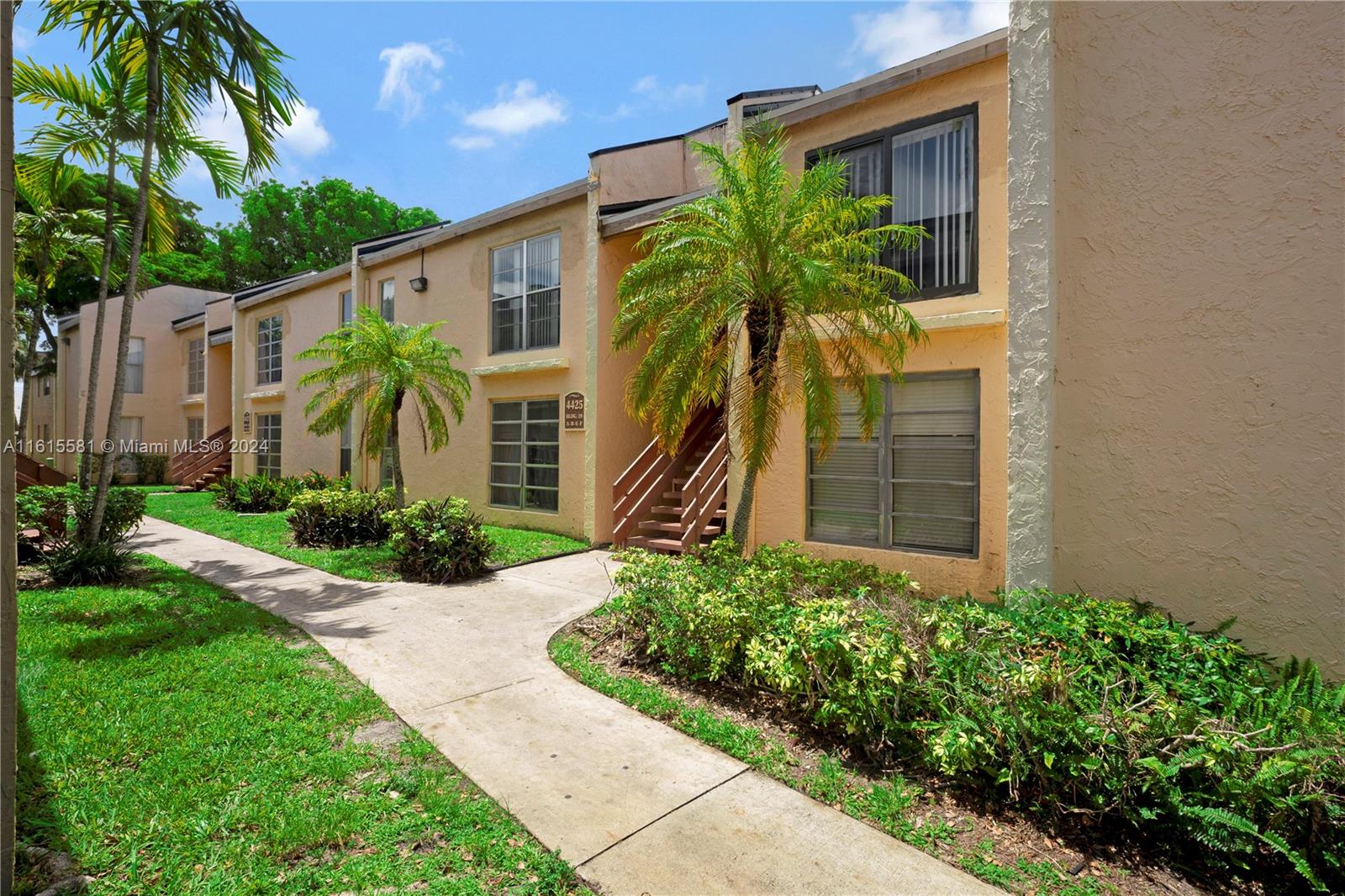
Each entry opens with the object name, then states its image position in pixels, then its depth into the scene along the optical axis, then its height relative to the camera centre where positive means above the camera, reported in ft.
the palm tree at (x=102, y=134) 27.76 +14.47
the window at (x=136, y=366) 80.33 +10.18
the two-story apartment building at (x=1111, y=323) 16.43 +3.67
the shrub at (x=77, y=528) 26.48 -3.59
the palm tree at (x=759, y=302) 19.79 +4.65
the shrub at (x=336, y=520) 36.68 -4.26
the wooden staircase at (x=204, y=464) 68.39 -1.83
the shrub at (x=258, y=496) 50.88 -3.91
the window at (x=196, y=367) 80.79 +10.22
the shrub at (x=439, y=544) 28.78 -4.44
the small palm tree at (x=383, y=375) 33.30 +3.91
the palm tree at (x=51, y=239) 39.86 +13.23
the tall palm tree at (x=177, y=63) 25.43 +16.36
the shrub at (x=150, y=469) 79.05 -2.72
